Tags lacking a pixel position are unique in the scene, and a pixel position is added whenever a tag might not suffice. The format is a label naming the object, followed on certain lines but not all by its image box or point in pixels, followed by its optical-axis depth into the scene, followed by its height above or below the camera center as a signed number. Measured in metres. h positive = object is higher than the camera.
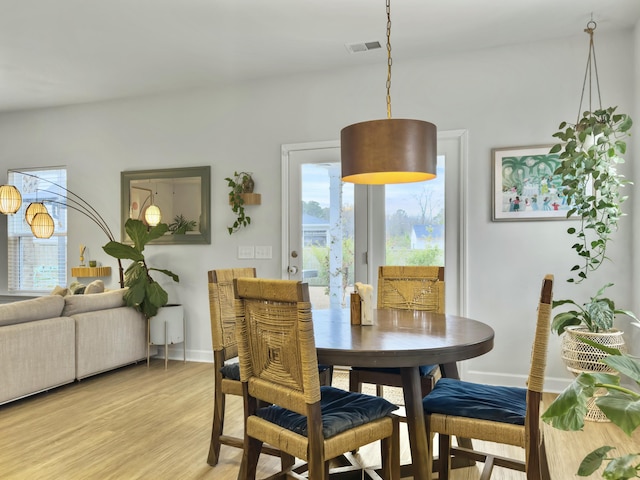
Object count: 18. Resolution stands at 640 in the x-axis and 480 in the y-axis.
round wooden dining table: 1.87 -0.42
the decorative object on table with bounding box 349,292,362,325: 2.44 -0.34
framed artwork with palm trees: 3.89 +0.42
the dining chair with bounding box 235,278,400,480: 1.71 -0.59
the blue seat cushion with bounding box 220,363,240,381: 2.56 -0.69
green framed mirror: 5.00 +0.41
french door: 4.18 +0.13
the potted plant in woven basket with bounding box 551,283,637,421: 3.22 -0.62
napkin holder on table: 2.42 -0.31
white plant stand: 4.75 -0.85
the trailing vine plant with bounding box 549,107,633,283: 3.38 +0.47
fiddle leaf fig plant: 4.64 -0.33
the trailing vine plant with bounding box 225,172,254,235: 4.75 +0.43
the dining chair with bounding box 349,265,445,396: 3.04 -0.31
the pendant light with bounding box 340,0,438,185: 2.28 +0.42
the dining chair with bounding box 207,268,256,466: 2.57 -0.61
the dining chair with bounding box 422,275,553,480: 1.80 -0.68
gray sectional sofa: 3.52 -0.81
